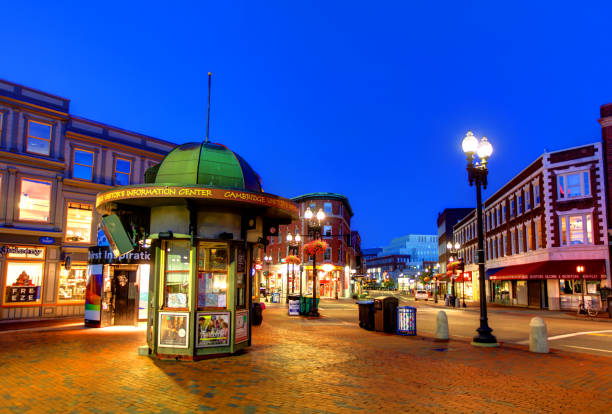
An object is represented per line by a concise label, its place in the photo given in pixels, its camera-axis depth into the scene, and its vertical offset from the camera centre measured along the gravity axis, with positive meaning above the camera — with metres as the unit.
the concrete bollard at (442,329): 16.02 -1.95
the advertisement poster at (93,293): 19.36 -1.08
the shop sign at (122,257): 19.53 +0.43
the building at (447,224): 89.75 +8.94
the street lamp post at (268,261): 67.66 +1.18
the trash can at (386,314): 18.17 -1.68
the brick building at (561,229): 33.41 +3.19
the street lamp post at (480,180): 14.59 +3.05
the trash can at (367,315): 19.05 -1.82
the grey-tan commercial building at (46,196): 23.39 +3.67
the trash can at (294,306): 26.77 -2.07
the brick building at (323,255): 66.25 +2.44
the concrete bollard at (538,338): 13.28 -1.85
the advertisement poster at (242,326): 11.99 -1.46
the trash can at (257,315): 19.92 -1.93
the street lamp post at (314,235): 26.36 +1.98
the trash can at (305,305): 27.01 -2.03
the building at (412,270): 186.12 +0.15
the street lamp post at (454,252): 69.72 +2.85
